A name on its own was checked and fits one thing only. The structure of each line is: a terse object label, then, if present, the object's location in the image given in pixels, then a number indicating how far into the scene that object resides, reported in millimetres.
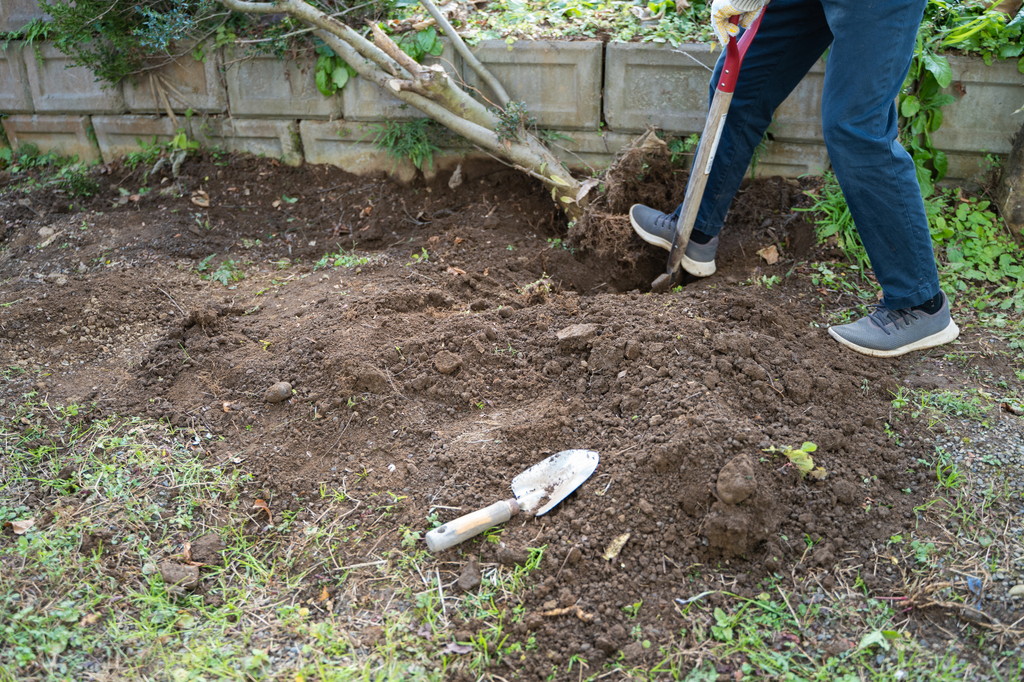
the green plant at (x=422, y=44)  3869
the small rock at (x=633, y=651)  1866
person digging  2404
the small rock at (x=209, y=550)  2166
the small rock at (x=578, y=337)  2717
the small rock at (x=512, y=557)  2074
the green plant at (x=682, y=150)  3652
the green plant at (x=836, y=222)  3262
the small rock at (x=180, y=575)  2092
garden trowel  2088
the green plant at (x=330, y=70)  4035
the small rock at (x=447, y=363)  2656
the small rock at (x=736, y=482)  2055
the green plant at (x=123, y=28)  3936
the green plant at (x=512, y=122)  3693
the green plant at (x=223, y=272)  3594
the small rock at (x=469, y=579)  2029
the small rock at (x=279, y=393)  2619
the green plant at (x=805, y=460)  2184
